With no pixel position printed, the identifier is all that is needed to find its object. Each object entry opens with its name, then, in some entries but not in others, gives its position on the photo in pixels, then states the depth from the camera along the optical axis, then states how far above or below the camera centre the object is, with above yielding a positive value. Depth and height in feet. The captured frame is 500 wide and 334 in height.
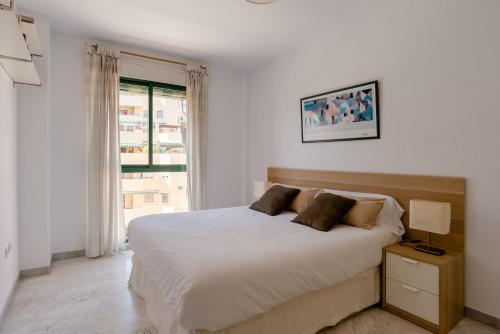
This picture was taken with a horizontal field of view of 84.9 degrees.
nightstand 6.44 -3.06
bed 4.92 -2.24
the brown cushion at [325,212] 7.97 -1.42
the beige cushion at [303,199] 10.03 -1.26
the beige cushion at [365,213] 8.04 -1.43
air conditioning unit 4.89 +2.66
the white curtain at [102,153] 11.38 +0.55
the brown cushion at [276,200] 10.18 -1.34
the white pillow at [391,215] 8.27 -1.54
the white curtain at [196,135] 13.83 +1.56
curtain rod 12.10 +5.04
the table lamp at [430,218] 6.81 -1.35
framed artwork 9.32 +1.93
